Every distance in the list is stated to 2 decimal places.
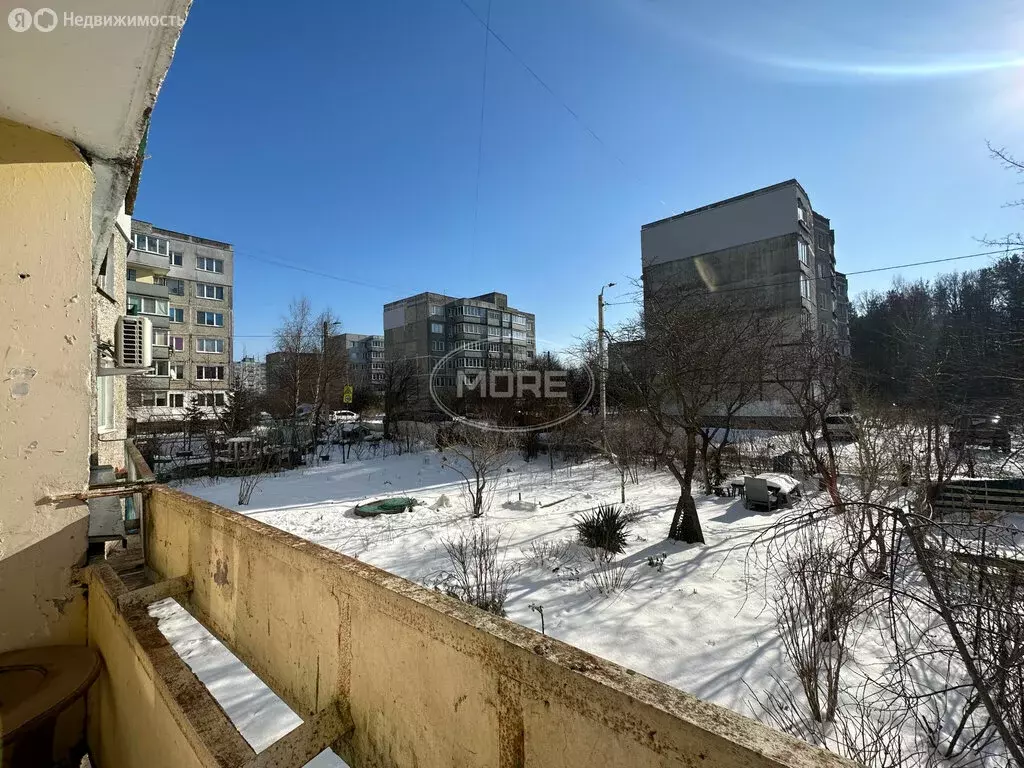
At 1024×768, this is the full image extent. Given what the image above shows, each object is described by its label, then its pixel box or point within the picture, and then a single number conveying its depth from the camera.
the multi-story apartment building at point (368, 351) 60.47
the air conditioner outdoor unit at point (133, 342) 3.40
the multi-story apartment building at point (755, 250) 24.94
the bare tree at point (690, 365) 7.57
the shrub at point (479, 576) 4.80
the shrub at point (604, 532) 6.73
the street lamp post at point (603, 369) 10.76
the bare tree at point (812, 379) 9.65
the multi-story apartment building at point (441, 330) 48.19
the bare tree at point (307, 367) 22.04
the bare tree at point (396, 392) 20.86
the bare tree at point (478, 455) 9.70
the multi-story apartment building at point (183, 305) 30.64
